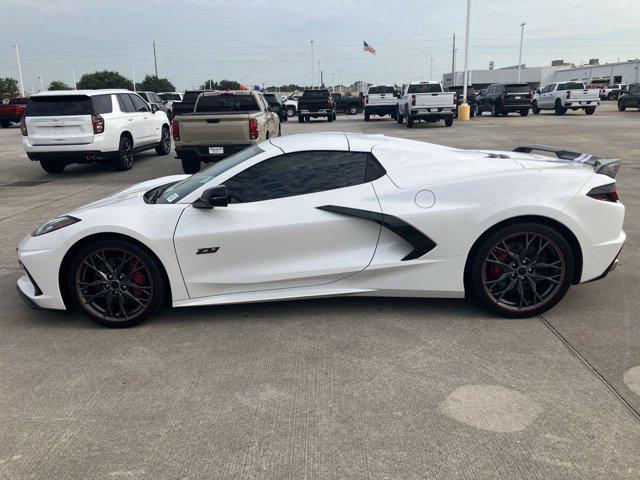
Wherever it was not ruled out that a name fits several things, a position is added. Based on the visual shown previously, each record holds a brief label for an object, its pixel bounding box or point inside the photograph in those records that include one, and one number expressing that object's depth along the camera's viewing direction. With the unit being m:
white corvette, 3.89
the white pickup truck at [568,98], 29.78
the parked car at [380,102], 30.20
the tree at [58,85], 84.00
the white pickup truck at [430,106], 23.03
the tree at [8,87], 69.62
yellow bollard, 29.70
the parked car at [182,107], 20.06
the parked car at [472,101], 35.88
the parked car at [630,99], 32.51
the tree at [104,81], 85.69
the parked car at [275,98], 31.02
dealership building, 95.11
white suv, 11.49
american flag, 48.81
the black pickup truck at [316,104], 29.80
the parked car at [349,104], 39.81
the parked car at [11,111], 30.44
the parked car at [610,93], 58.34
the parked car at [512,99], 30.08
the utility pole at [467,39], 30.03
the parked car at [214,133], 10.44
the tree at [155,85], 87.53
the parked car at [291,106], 37.38
